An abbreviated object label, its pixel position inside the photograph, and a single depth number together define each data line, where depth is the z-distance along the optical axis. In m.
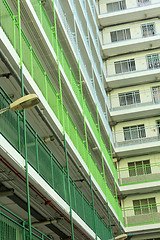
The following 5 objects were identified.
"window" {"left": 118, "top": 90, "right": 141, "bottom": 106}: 41.22
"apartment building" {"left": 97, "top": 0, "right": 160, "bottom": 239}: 37.22
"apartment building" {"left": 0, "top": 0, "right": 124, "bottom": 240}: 13.48
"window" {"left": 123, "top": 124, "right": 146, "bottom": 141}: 39.97
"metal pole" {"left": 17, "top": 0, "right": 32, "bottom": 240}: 12.34
